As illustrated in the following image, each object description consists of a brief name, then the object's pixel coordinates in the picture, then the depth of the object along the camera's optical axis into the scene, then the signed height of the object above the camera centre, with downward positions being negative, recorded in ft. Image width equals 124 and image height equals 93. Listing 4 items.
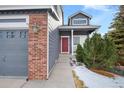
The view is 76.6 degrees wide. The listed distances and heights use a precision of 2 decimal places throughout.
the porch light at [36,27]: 10.15 +2.56
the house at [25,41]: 10.15 +0.81
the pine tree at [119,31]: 21.84 +4.65
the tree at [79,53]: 17.38 -1.51
